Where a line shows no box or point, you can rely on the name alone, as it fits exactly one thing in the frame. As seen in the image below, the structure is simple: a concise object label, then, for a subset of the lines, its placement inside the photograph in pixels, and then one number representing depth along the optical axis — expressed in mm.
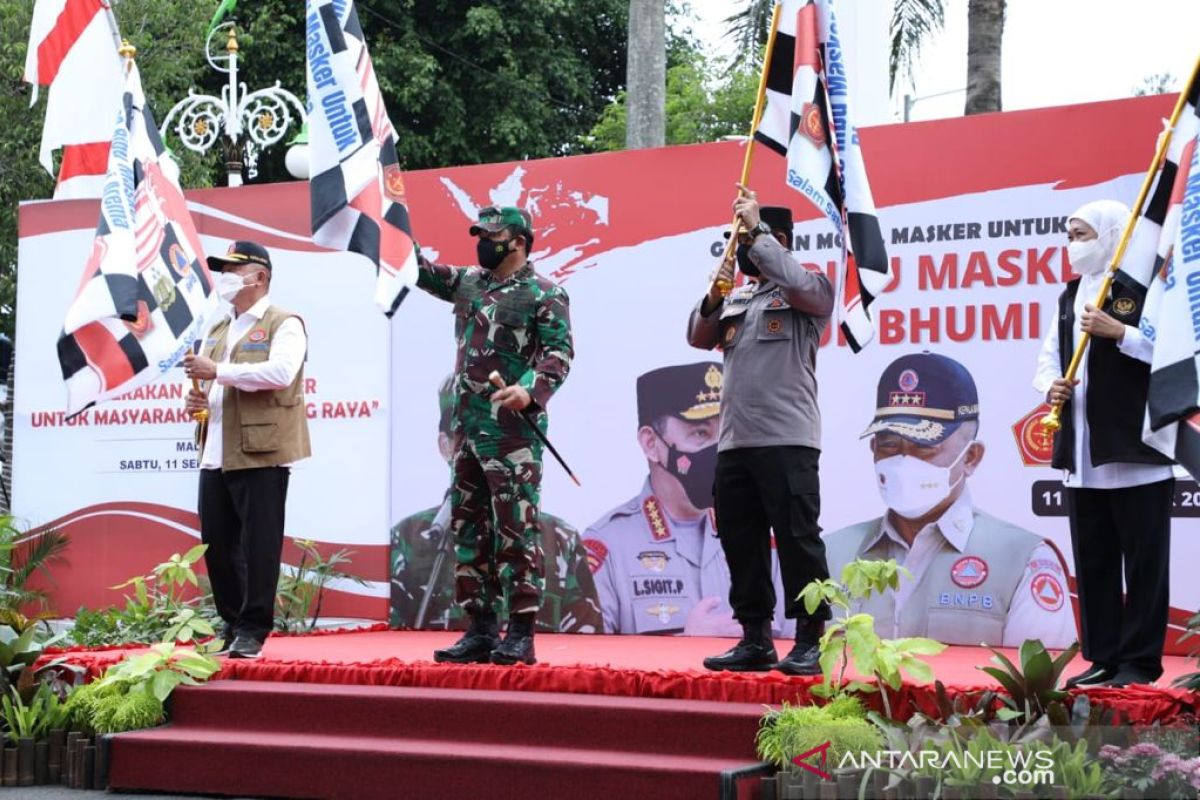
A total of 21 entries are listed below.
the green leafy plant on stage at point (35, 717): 5875
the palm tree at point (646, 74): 12664
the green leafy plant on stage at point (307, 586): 8133
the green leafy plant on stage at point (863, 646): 4699
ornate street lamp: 10547
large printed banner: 6703
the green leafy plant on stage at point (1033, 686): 4613
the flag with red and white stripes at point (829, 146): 5559
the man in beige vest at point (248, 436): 6070
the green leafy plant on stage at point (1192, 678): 4750
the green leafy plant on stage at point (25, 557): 8961
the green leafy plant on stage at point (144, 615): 7938
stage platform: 4855
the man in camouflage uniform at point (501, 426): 5660
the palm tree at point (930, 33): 11461
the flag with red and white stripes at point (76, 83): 8828
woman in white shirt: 5051
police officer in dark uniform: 5383
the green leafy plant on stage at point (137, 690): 5781
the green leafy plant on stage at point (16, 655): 6086
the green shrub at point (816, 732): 4539
